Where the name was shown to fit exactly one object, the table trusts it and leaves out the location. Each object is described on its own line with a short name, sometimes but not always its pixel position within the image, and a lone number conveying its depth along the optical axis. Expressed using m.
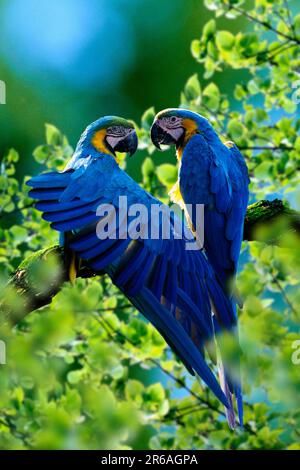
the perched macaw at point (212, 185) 6.57
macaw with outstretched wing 6.31
